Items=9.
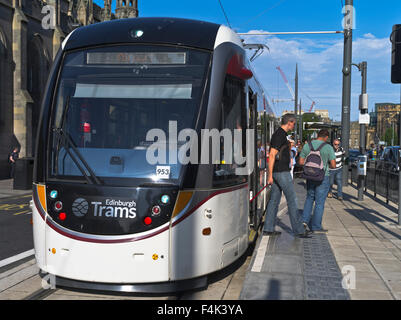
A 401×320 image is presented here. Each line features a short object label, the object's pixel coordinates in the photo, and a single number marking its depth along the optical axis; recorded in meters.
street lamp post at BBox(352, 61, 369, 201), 12.68
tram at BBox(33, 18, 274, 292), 4.28
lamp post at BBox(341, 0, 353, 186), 15.33
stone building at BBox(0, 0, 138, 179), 23.20
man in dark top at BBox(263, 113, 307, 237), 6.89
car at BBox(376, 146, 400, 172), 13.02
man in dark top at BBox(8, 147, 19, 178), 20.89
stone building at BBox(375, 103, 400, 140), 122.73
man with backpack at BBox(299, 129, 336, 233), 7.39
